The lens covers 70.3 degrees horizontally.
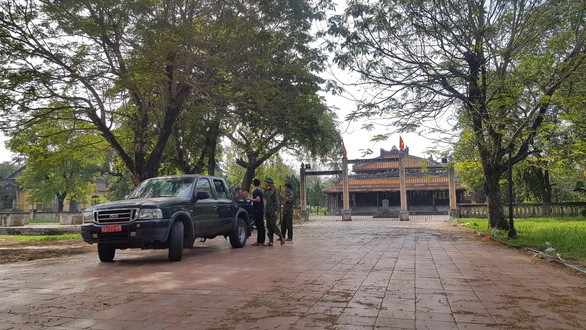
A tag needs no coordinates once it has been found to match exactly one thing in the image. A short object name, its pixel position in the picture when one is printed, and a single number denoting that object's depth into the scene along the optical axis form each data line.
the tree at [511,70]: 10.38
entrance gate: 32.25
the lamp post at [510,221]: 12.22
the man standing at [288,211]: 11.59
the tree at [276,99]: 13.67
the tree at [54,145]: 15.46
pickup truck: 7.63
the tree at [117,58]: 11.16
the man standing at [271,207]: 10.88
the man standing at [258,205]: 10.84
